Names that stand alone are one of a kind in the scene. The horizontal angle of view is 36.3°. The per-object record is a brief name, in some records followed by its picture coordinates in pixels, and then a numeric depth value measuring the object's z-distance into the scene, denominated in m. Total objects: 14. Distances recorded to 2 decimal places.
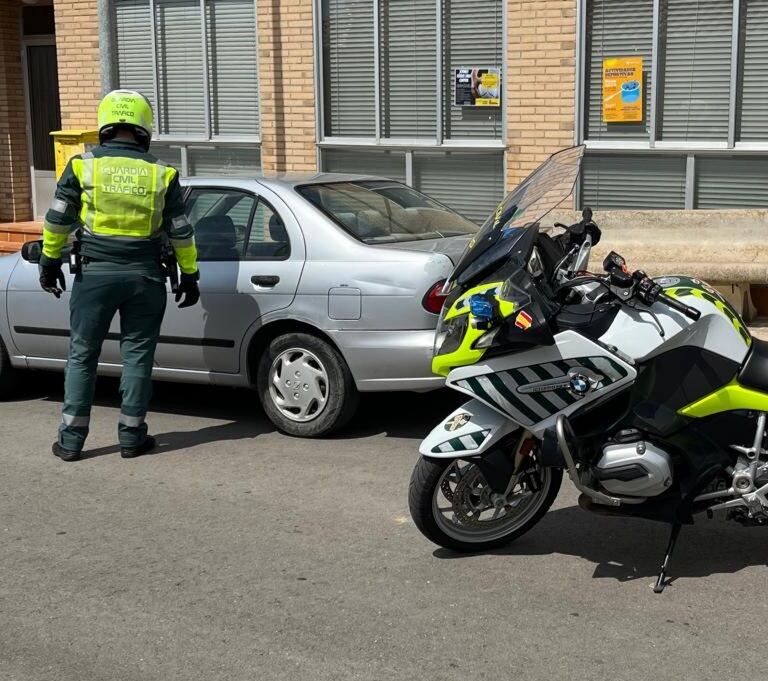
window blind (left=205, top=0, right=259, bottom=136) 12.70
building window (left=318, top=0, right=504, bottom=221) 11.43
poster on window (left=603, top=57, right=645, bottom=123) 10.65
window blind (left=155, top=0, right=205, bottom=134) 13.11
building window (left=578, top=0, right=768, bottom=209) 10.27
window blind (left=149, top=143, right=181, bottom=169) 13.55
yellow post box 12.16
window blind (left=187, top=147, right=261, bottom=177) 12.97
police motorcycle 4.49
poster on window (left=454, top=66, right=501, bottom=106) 11.30
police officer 6.47
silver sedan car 6.55
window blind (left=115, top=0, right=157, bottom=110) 13.46
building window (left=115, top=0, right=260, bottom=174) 12.82
